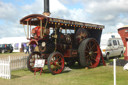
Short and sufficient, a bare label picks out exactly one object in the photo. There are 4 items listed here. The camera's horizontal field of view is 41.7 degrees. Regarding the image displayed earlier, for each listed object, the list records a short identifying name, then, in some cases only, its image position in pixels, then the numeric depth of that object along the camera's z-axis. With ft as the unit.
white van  46.19
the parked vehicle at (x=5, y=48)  101.72
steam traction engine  28.91
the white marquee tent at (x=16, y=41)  109.28
